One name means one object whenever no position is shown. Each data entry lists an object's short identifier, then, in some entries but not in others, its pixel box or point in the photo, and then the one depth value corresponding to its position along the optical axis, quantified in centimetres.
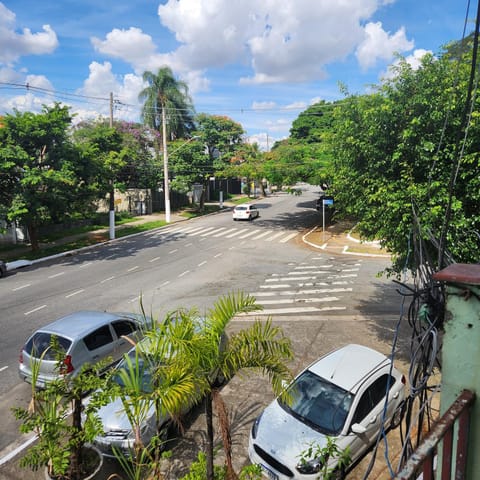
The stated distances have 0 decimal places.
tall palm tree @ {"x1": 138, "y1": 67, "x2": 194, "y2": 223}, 4547
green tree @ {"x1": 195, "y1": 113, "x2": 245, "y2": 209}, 4006
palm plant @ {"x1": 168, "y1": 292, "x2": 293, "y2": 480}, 467
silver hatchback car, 850
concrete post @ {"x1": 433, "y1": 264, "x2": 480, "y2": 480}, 241
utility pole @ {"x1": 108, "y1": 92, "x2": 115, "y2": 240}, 2730
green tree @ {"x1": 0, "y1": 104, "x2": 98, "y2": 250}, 1866
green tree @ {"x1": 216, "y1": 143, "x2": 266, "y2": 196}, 3234
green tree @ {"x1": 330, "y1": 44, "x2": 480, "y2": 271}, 680
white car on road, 3678
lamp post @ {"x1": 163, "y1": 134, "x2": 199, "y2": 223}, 3347
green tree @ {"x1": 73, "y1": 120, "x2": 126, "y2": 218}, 2270
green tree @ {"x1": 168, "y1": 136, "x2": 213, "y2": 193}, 3881
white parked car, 597
